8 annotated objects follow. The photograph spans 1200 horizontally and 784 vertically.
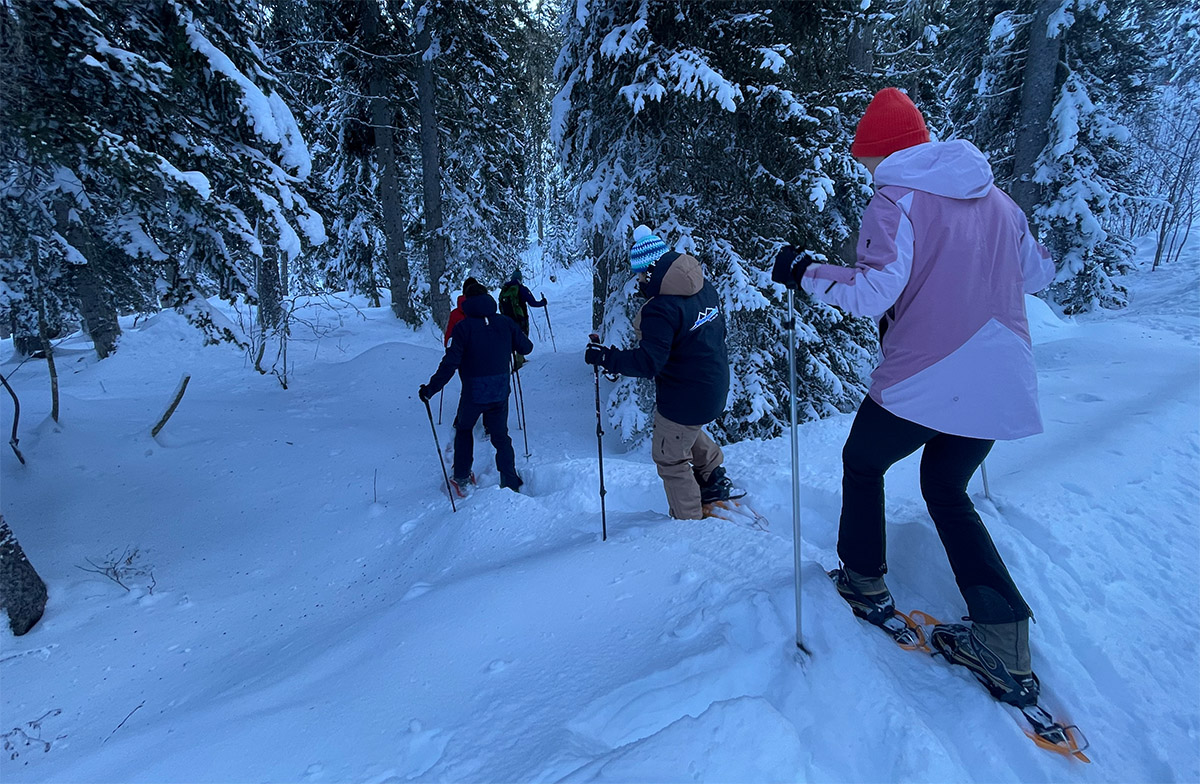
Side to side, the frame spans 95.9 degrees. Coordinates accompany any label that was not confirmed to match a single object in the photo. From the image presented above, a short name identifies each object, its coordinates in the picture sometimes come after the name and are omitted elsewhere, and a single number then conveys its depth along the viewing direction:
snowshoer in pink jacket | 2.07
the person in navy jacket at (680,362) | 3.38
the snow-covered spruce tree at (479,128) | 10.38
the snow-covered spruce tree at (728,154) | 5.78
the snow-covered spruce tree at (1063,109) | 11.88
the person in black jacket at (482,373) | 5.17
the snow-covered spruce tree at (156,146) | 3.70
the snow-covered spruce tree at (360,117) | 10.56
